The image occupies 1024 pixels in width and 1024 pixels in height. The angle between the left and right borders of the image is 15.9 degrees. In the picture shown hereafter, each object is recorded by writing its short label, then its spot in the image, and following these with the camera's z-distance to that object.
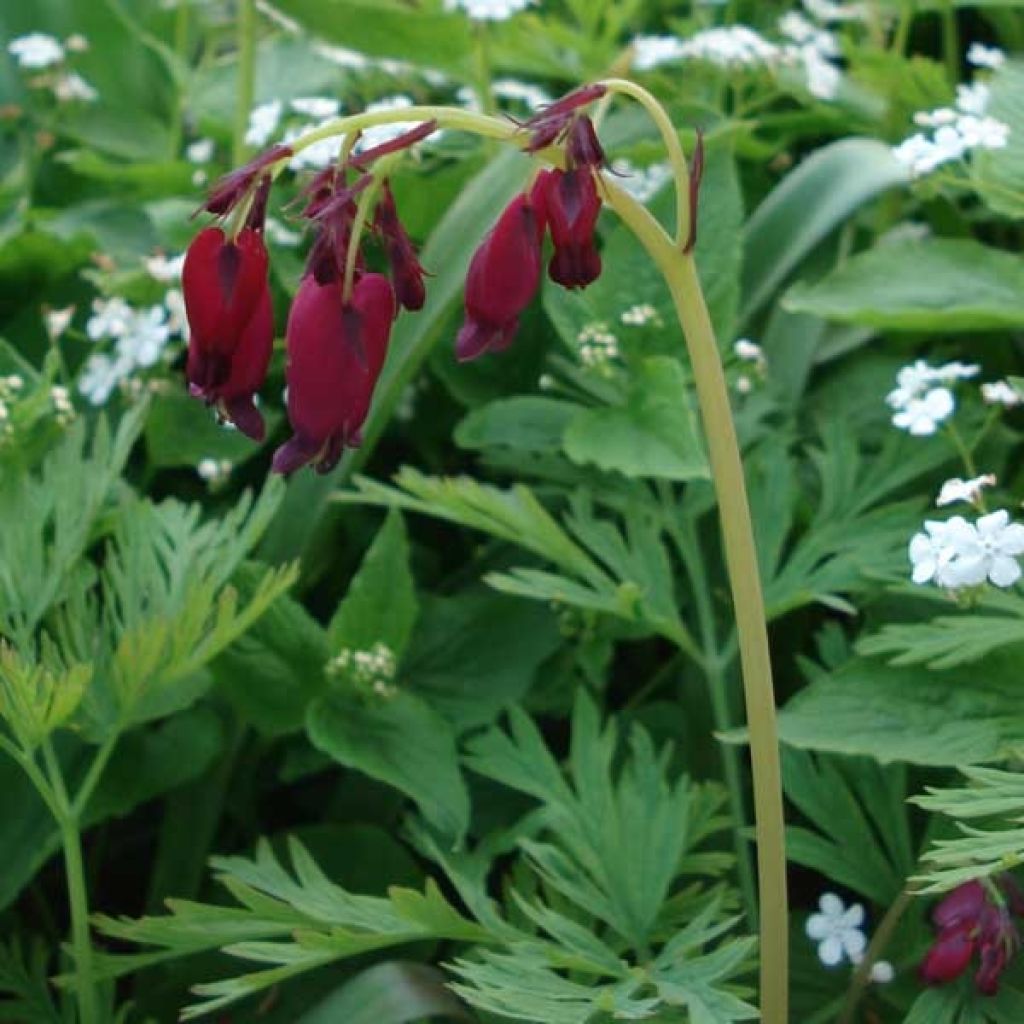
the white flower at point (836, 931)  0.48
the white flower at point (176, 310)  0.57
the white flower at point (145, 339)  0.57
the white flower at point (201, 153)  0.67
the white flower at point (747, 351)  0.55
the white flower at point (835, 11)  0.70
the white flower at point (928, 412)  0.51
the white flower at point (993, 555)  0.45
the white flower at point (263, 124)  0.60
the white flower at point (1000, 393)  0.51
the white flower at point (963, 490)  0.47
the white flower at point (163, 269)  0.57
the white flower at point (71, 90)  0.70
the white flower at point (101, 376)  0.57
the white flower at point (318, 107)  0.60
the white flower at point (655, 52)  0.65
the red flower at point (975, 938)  0.45
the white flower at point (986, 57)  0.62
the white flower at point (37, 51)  0.68
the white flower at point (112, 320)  0.57
